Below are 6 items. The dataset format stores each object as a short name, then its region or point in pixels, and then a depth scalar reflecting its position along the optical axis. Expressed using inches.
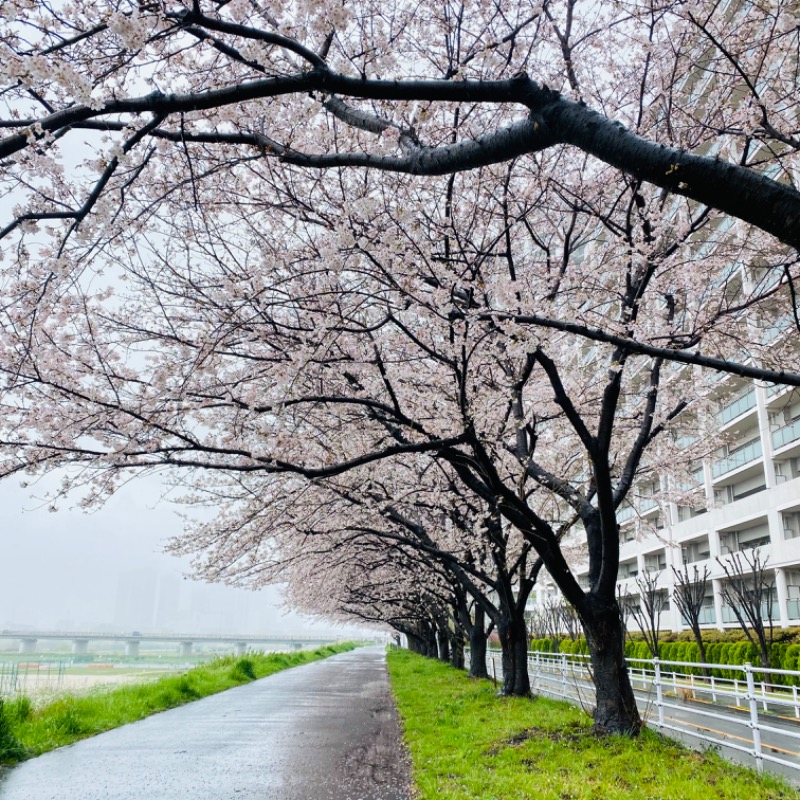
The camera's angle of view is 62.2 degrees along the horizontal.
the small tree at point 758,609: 712.4
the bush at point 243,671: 911.5
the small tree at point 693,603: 873.3
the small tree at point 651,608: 873.5
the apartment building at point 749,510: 1048.2
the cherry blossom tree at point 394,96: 132.9
